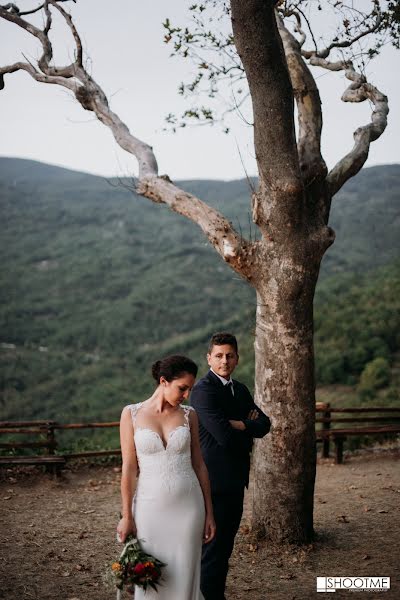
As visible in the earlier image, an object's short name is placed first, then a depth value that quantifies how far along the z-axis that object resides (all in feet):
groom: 14.33
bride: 11.96
